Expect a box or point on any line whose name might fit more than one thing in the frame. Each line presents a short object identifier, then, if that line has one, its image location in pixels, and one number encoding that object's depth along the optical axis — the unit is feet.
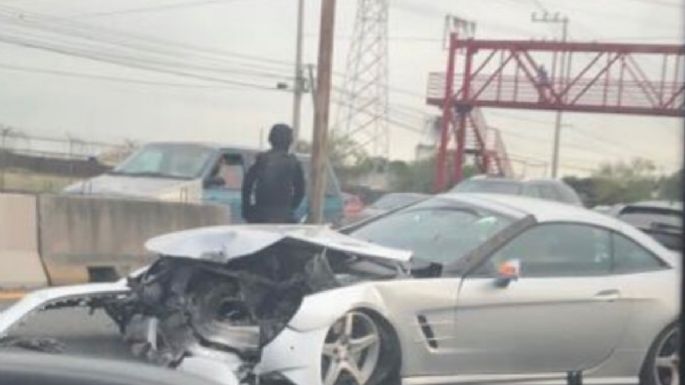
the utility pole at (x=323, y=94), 52.95
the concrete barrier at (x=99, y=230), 44.42
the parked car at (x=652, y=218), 37.64
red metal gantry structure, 145.38
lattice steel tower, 202.39
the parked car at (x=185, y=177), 51.26
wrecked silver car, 23.32
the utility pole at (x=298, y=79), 137.80
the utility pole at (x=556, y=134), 224.02
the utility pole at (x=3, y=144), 120.22
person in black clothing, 35.60
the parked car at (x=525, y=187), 69.00
